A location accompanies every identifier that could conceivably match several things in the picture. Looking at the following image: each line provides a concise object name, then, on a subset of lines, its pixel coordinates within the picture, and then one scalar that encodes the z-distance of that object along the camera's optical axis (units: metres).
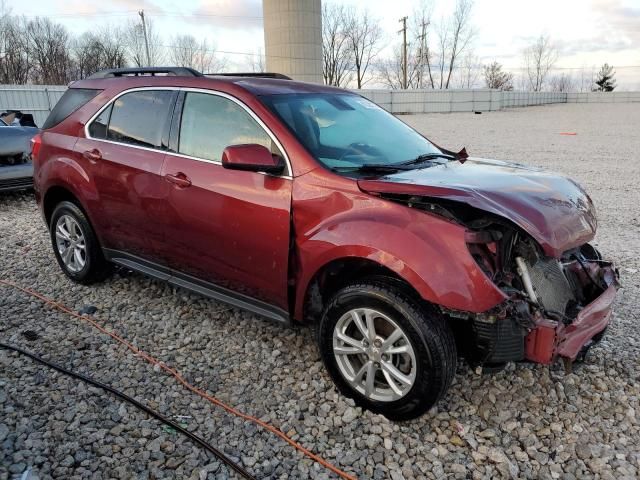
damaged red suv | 2.61
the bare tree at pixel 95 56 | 53.28
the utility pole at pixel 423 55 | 61.09
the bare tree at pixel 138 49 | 53.88
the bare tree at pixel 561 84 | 74.93
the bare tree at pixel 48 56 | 52.06
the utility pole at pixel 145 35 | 48.62
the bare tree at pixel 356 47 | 62.14
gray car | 7.86
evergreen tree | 72.00
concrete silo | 32.44
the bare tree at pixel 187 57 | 56.37
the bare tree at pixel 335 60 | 61.81
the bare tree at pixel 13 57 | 49.66
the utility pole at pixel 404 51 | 56.28
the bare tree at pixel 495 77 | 68.19
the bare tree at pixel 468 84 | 65.06
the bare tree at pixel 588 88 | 75.14
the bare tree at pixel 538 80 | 72.31
